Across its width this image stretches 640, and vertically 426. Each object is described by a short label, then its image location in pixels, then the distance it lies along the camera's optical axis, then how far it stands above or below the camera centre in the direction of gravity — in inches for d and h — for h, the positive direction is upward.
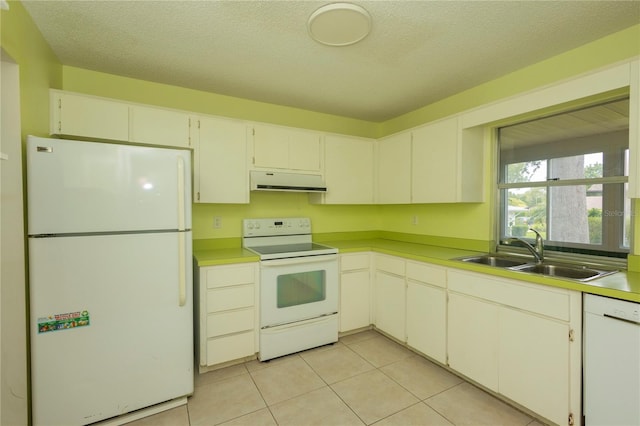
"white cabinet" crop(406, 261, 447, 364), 91.0 -33.8
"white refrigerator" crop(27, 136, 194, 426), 62.7 -16.9
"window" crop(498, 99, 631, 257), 76.7 +8.9
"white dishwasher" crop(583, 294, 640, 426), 54.2 -30.4
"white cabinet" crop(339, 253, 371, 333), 114.4 -33.8
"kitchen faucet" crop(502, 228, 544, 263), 87.1 -12.1
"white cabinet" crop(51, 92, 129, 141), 80.4 +26.8
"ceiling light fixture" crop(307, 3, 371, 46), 63.2 +43.9
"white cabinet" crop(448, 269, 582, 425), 63.0 -33.3
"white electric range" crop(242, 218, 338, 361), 98.2 -31.1
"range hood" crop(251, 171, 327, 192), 108.1 +10.6
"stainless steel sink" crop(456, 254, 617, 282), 75.1 -17.0
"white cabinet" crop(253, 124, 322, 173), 110.2 +24.3
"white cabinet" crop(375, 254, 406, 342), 105.8 -33.9
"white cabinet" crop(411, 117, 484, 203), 101.0 +17.2
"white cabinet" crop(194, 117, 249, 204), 100.1 +16.7
